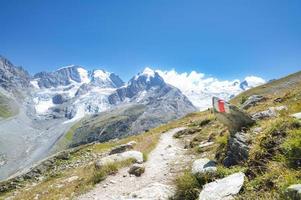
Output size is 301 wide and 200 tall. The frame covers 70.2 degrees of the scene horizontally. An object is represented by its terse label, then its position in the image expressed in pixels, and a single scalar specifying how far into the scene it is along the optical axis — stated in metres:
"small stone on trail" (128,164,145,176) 12.53
